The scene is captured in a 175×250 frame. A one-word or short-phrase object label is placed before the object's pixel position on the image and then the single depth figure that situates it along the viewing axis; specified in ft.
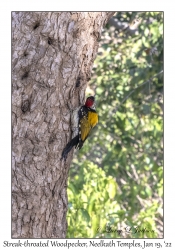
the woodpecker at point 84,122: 23.79
